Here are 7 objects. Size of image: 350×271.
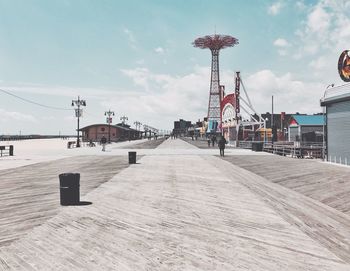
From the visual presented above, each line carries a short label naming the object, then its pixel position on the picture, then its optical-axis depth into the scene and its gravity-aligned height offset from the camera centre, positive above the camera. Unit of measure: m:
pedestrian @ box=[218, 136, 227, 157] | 31.28 -0.78
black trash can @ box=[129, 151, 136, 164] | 23.41 -1.47
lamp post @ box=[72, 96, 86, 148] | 56.47 +5.37
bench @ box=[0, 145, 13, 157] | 33.59 -1.31
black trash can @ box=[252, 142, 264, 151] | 40.89 -1.16
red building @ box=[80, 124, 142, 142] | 98.00 +1.66
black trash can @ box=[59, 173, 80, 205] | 9.80 -1.57
